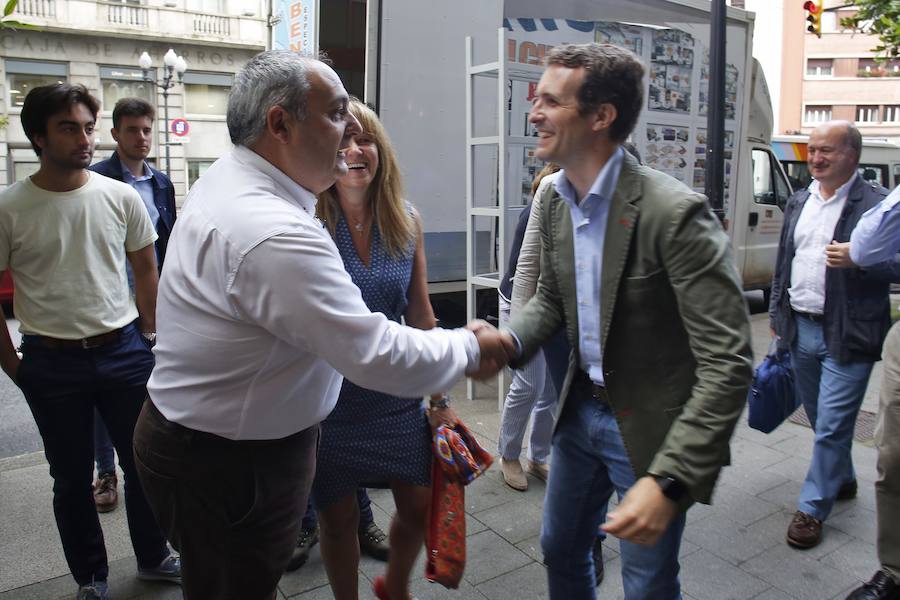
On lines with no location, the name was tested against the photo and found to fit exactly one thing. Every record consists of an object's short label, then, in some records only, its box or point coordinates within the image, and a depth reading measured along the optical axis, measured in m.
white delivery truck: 6.17
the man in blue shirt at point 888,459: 2.97
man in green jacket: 1.77
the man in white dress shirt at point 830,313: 3.58
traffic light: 11.05
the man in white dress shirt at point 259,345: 1.67
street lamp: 22.50
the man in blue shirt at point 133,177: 4.00
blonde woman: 2.64
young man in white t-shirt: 2.88
